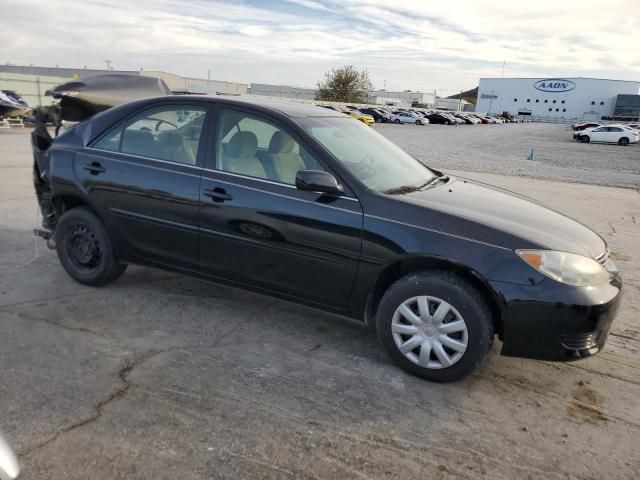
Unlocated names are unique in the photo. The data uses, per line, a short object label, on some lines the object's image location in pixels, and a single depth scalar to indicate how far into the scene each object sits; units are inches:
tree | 3164.4
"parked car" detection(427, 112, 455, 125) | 2425.0
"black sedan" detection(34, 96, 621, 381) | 121.6
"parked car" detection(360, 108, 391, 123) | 2177.7
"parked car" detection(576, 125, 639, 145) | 1402.6
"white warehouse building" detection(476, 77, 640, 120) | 4343.0
